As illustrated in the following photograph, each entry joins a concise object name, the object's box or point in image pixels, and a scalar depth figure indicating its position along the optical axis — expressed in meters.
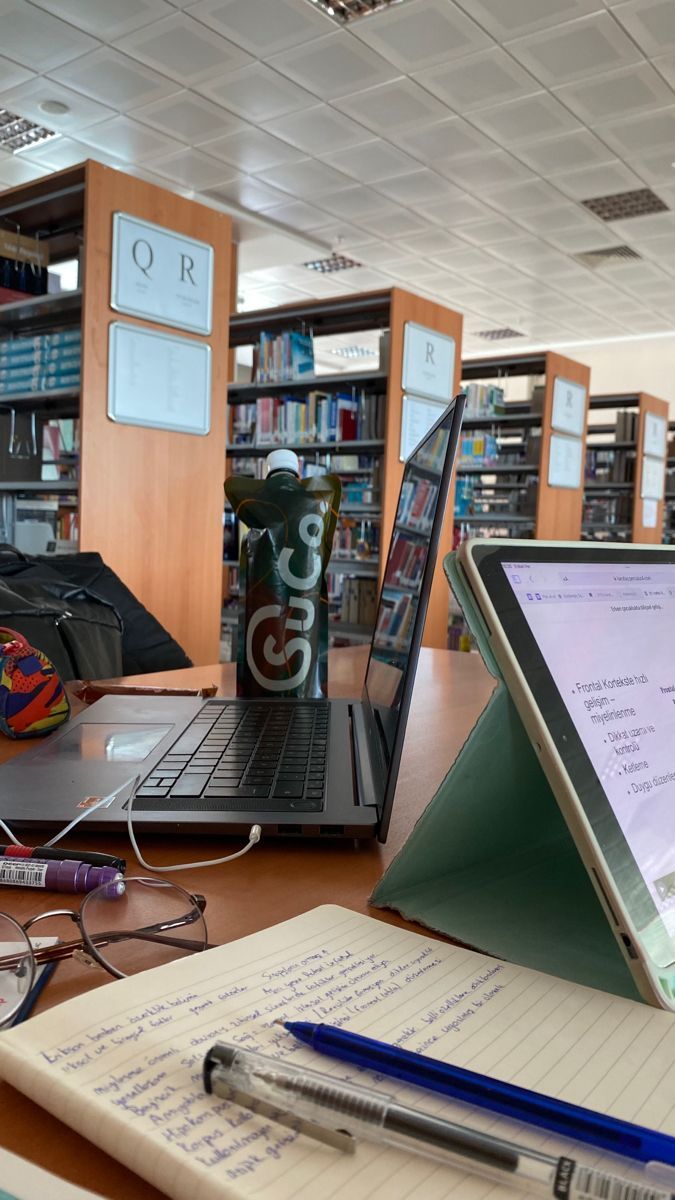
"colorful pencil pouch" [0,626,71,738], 0.87
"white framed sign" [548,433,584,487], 6.13
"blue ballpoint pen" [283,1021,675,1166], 0.27
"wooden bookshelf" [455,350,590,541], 5.96
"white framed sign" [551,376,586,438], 6.04
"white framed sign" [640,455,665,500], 7.74
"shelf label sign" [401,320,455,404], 4.40
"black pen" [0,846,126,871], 0.52
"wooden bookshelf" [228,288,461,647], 4.36
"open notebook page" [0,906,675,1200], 0.27
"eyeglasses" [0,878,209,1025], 0.38
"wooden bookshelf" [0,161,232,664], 3.16
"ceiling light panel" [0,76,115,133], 4.86
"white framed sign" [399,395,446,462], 4.44
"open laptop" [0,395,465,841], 0.58
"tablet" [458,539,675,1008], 0.39
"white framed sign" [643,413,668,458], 7.64
